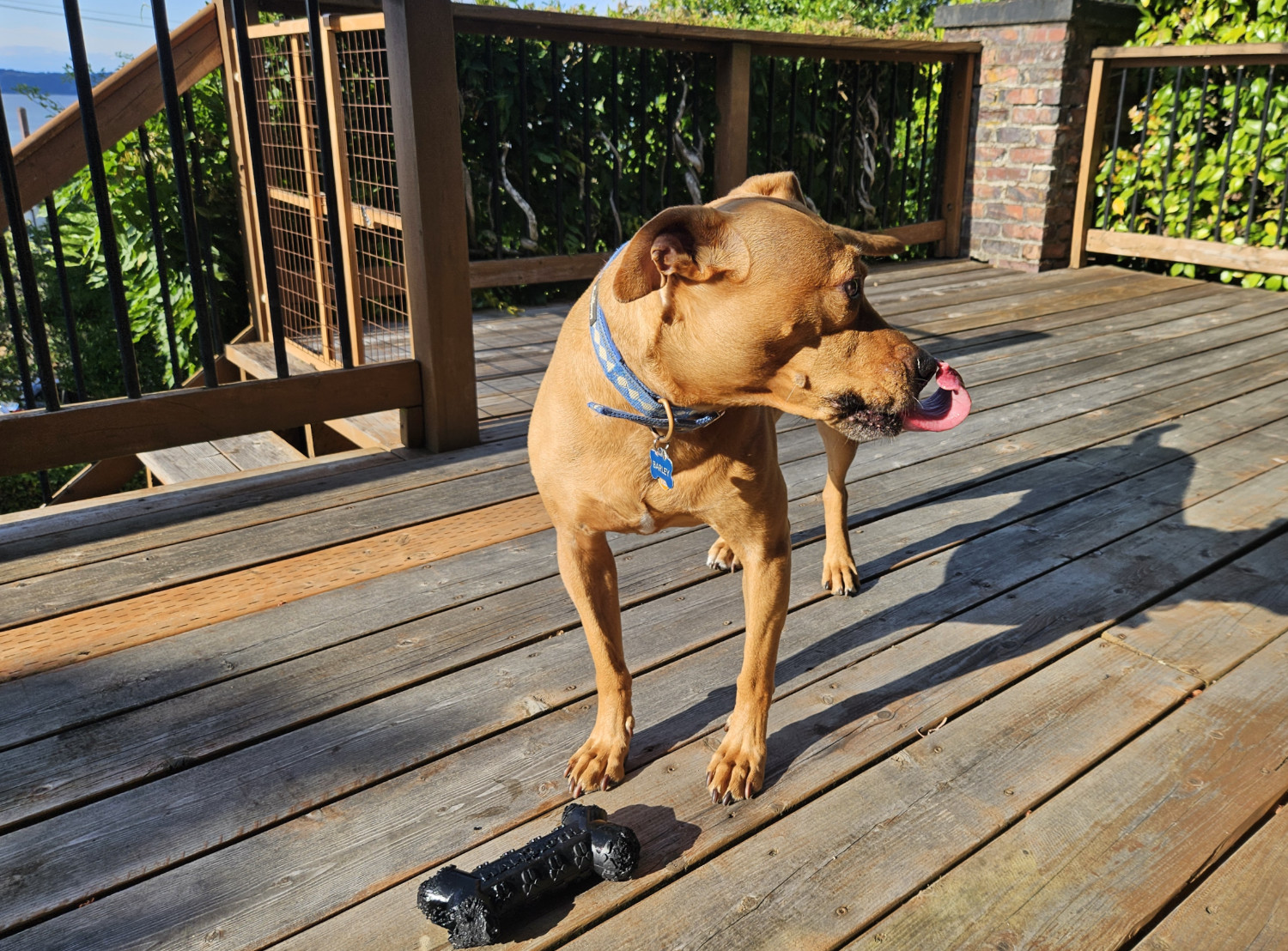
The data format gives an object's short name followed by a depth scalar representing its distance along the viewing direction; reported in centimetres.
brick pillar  654
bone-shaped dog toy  142
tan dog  152
